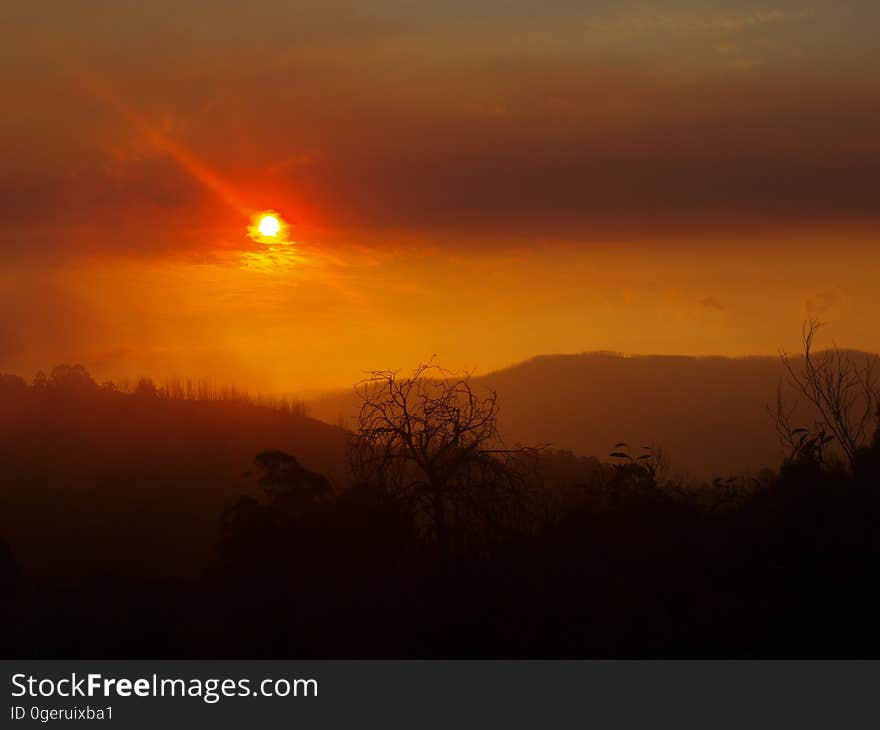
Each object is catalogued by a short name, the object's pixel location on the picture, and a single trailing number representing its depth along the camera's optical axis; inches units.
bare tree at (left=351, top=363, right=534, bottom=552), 916.6
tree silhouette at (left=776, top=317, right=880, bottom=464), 1047.6
